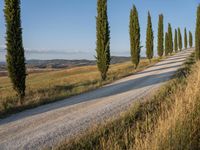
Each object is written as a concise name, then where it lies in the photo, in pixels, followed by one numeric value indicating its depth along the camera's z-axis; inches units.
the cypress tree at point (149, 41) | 1228.9
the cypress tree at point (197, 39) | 778.6
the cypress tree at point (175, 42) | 2072.3
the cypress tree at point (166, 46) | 1692.1
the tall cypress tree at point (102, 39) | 658.8
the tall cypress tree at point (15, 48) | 382.7
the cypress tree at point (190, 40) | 2424.2
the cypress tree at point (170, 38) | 1755.6
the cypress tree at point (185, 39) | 2318.0
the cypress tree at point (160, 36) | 1479.8
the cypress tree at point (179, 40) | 2188.8
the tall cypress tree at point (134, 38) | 951.8
